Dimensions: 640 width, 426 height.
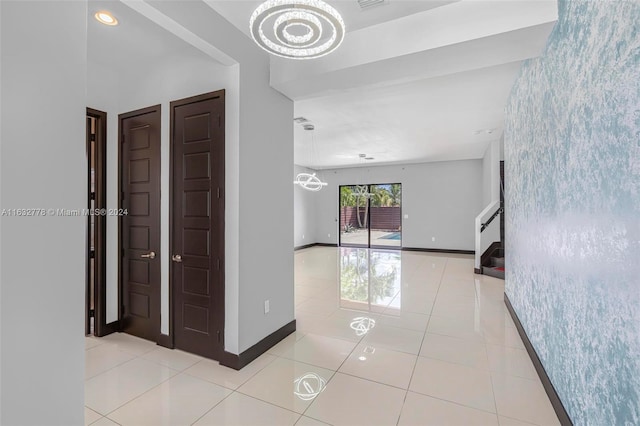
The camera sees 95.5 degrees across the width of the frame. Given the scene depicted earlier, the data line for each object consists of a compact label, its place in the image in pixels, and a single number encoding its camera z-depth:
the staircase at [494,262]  6.01
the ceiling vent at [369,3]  2.23
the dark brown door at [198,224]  2.66
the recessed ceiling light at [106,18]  2.20
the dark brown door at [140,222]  3.04
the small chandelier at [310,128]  5.41
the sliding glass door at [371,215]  10.30
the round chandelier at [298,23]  1.47
